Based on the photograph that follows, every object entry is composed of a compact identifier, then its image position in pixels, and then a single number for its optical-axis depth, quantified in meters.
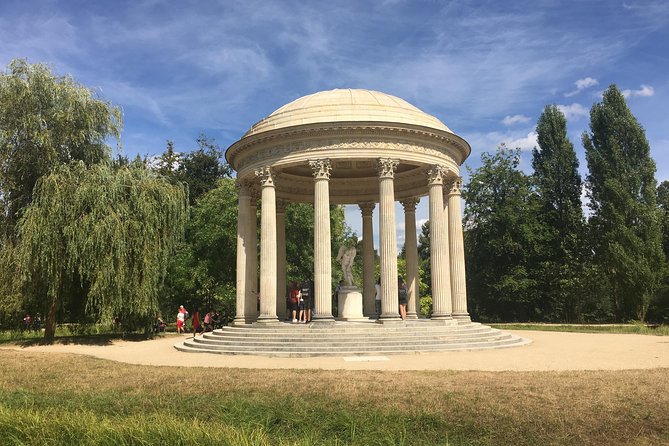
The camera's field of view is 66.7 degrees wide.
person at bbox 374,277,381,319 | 40.96
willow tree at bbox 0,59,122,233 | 33.50
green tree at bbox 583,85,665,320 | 52.19
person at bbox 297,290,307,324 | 33.38
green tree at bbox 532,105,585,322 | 59.56
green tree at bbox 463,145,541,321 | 60.69
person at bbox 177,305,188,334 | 44.15
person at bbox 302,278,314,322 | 33.50
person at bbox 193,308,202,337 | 38.03
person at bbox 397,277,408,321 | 33.44
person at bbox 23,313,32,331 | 43.58
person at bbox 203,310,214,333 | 42.28
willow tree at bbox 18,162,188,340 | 30.47
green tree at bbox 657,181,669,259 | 60.53
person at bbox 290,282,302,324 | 33.96
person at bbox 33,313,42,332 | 44.86
